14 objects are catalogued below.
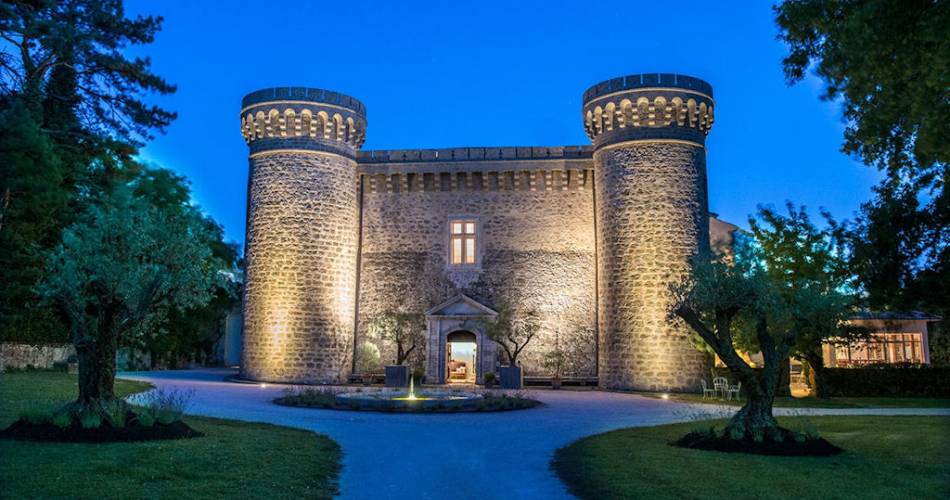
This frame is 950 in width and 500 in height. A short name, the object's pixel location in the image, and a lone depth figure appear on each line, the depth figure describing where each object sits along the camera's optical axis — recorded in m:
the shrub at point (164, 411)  10.32
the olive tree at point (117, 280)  10.52
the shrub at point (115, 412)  9.89
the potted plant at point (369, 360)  25.72
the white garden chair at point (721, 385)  20.97
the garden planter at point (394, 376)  23.73
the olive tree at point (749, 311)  10.70
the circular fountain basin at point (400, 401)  15.31
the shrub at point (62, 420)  9.59
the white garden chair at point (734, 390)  20.29
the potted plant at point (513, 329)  25.08
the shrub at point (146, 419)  10.04
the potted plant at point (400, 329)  25.84
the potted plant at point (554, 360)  25.20
